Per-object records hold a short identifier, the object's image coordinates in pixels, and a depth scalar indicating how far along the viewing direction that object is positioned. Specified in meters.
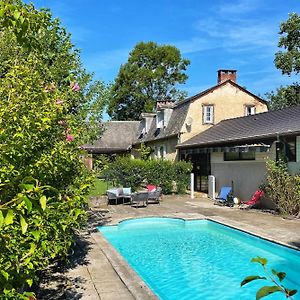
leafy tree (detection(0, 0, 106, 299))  2.46
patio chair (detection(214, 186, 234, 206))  21.28
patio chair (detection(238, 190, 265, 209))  19.06
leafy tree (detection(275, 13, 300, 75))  34.33
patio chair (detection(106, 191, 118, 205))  21.32
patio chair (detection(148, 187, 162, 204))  21.67
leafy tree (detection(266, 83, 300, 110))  37.44
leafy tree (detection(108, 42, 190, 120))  63.94
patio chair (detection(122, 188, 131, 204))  21.98
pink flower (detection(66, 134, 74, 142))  6.83
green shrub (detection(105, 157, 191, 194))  25.53
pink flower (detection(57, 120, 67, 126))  6.57
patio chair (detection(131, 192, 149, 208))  20.75
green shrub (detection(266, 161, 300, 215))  16.77
